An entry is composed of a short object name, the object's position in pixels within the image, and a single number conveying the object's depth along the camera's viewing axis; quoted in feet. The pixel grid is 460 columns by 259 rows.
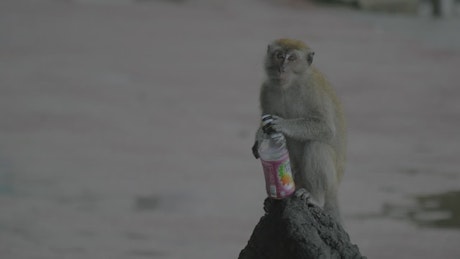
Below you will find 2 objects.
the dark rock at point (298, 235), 41.42
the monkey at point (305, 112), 44.39
